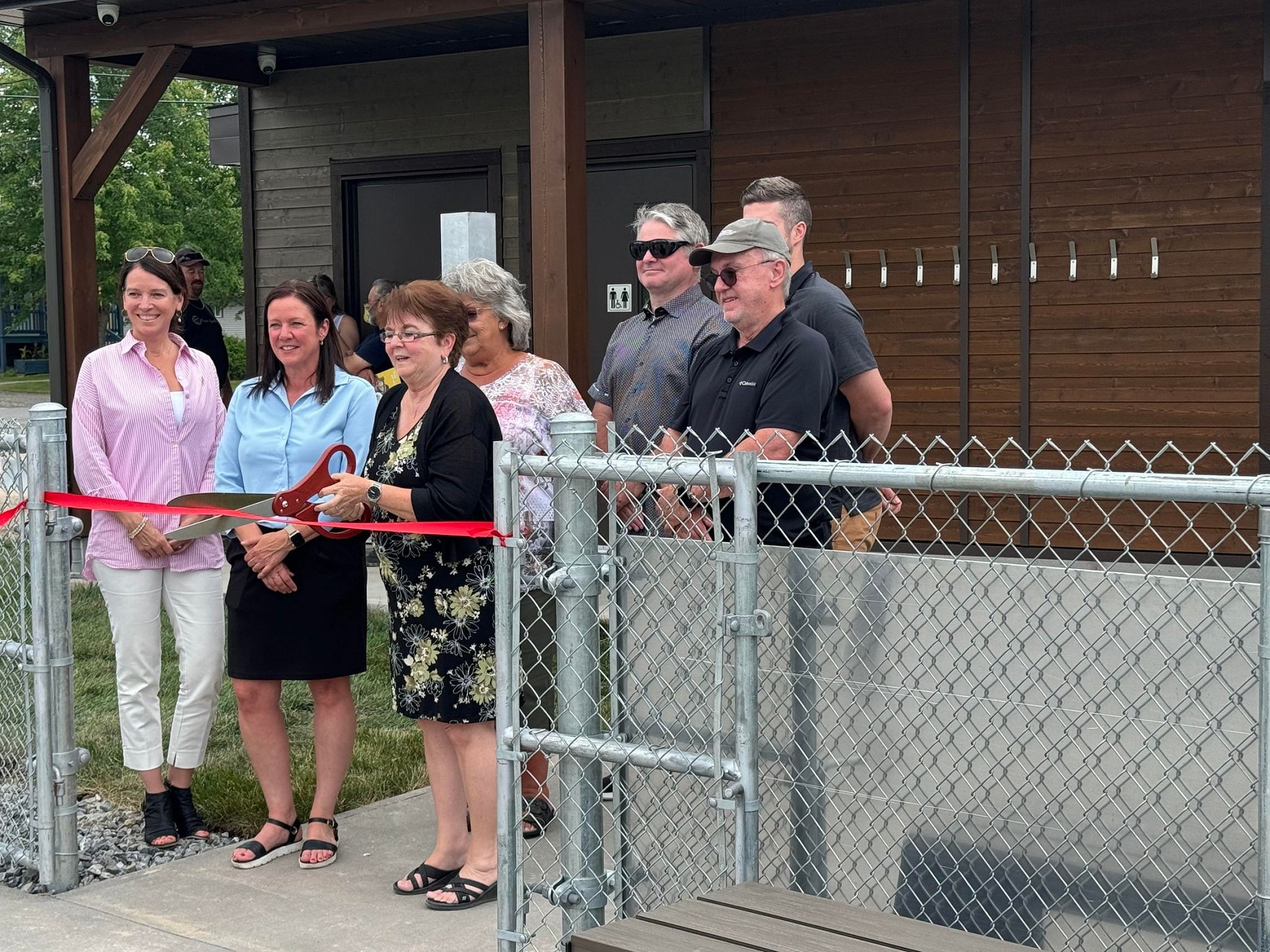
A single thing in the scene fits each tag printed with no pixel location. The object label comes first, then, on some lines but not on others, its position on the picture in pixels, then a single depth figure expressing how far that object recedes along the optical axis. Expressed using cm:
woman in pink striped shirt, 464
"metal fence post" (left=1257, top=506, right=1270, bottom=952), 231
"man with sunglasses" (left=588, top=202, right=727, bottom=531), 475
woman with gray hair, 452
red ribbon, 385
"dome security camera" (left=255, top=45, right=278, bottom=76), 1059
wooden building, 786
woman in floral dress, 407
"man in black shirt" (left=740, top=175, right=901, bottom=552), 416
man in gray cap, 358
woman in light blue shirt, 445
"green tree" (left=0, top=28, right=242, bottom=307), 3588
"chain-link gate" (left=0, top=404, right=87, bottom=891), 436
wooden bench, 255
